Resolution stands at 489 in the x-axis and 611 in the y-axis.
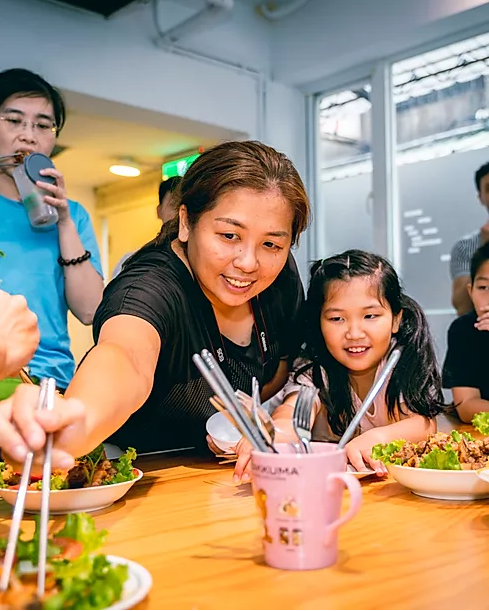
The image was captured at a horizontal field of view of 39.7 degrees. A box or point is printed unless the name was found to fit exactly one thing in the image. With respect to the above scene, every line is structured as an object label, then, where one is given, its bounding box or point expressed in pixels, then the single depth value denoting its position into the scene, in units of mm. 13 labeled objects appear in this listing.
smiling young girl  1441
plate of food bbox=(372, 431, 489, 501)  875
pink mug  598
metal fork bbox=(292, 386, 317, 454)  715
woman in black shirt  1147
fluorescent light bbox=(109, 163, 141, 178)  4980
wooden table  568
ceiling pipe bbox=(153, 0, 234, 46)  2979
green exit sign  4243
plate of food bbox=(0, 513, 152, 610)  518
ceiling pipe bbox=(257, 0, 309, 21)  3512
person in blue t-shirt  1942
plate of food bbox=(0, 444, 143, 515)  844
